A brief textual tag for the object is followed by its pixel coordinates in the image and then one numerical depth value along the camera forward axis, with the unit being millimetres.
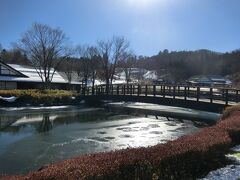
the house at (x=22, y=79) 26735
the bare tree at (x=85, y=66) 39511
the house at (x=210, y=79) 50247
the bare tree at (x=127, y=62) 35839
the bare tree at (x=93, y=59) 36856
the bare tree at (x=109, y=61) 33046
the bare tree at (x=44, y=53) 28574
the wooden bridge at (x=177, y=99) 14467
